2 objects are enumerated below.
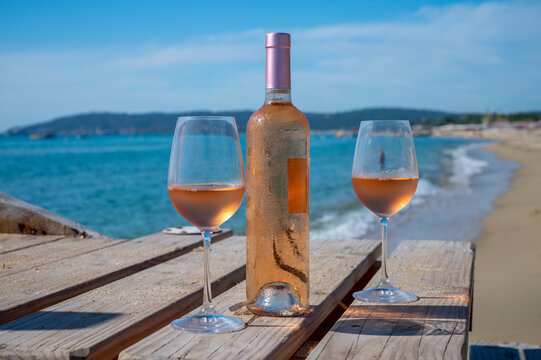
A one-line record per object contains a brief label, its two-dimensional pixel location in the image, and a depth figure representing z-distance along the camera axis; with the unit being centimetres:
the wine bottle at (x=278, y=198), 125
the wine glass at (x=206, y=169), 121
